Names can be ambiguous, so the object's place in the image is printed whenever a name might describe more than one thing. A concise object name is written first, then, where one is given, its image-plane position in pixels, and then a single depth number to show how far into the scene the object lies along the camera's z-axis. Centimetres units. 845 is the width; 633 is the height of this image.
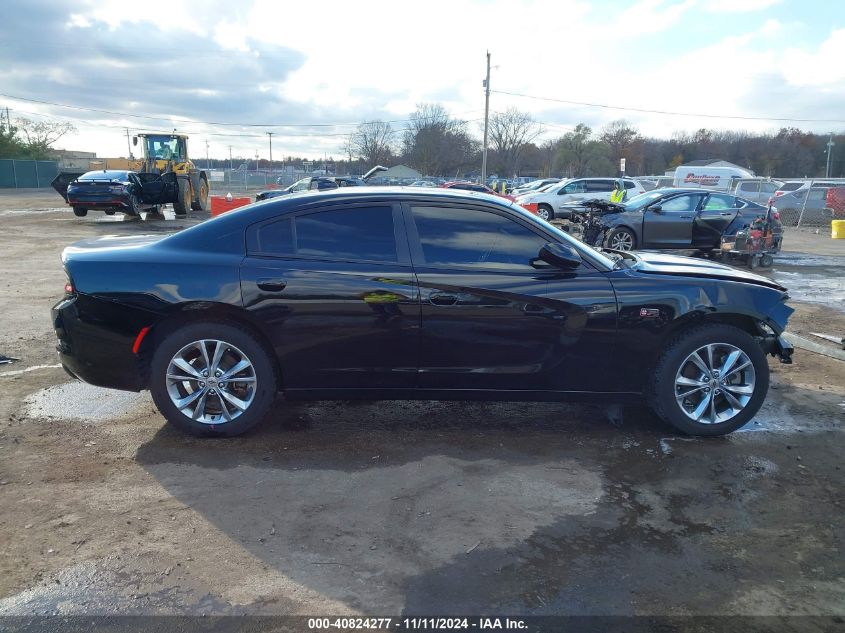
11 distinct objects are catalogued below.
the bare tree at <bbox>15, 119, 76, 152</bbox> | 6114
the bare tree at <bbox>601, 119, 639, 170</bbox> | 9194
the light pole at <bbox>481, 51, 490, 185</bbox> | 4784
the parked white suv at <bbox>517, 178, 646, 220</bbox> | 2312
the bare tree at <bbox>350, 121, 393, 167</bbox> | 7756
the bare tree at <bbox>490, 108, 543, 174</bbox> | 8588
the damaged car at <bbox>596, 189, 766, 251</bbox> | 1402
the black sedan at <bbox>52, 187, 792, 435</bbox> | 417
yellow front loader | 2238
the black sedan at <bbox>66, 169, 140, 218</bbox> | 2045
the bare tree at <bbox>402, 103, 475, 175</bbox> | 7231
